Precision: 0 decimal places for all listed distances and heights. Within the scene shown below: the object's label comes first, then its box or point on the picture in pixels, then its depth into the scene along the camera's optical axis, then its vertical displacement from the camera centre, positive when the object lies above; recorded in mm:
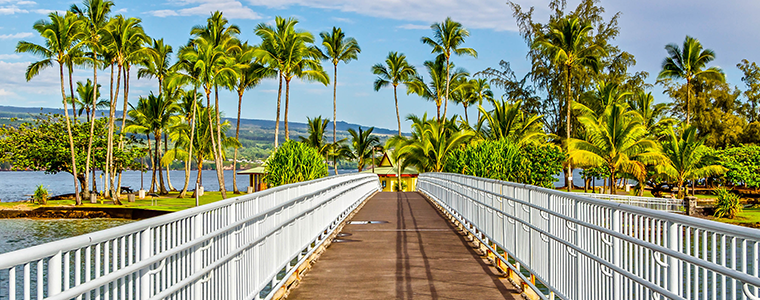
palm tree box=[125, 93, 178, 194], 67062 +5102
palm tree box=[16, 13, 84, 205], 44656 +8653
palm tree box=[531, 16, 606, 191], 50688 +9721
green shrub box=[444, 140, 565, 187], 28859 +256
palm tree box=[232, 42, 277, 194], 50625 +7898
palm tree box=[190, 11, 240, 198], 49500 +8604
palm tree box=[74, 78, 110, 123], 61375 +6658
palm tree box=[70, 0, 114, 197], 47375 +10782
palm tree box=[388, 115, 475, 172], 47312 +1689
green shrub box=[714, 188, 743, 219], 37375 -2146
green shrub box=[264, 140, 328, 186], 26969 -3
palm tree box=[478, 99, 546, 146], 41781 +2803
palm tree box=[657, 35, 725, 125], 56062 +9547
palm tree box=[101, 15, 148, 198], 47656 +9513
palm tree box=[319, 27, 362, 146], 64062 +12002
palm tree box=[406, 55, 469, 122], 63750 +8444
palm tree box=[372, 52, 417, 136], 71000 +10614
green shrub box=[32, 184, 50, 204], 47131 -2312
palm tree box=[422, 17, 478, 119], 61438 +12310
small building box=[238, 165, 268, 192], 67250 -1024
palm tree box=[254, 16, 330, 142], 47594 +8617
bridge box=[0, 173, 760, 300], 3447 -765
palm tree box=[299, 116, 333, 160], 65188 +3283
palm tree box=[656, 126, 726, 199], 43750 +552
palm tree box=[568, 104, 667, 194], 40750 +1321
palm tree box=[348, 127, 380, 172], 71688 +2501
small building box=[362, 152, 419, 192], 64500 -1110
